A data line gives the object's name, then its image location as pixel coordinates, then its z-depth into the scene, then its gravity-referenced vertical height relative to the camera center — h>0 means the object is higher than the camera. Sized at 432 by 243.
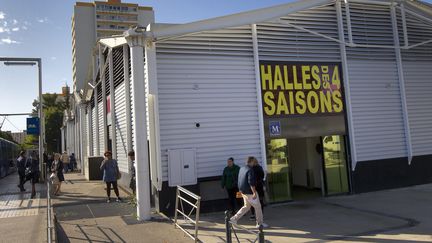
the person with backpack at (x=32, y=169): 15.44 -0.18
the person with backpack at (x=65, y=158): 24.27 +0.28
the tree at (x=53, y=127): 69.94 +6.27
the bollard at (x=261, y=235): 4.88 -0.99
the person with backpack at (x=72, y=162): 33.03 +0.02
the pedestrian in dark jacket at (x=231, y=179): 10.60 -0.66
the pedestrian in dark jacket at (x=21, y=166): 17.32 -0.04
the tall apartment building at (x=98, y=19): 95.31 +35.23
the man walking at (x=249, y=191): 8.84 -0.84
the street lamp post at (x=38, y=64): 20.05 +5.11
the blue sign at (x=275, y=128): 12.35 +0.70
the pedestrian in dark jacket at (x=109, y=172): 12.80 -0.37
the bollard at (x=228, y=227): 5.91 -1.08
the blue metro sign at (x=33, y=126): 23.44 +2.22
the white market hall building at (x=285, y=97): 11.02 +1.66
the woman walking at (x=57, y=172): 15.23 -0.35
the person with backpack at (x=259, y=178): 9.87 -0.64
